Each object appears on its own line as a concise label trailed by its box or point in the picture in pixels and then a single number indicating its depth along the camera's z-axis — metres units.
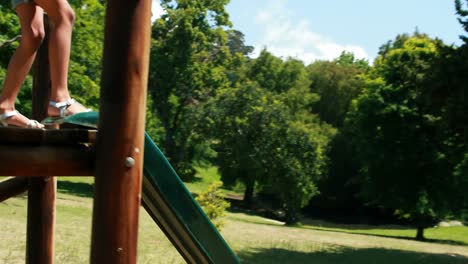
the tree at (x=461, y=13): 17.27
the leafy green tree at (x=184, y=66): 37.38
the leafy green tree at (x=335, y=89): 50.47
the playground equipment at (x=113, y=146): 2.54
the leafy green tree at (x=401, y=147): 26.08
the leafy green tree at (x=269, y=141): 35.09
